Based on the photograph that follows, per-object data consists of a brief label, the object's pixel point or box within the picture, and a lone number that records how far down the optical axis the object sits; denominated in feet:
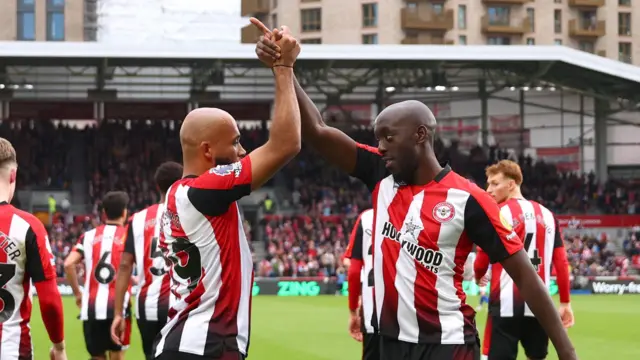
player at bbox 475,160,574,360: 30.30
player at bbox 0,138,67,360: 18.45
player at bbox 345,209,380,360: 30.96
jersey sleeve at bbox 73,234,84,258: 36.50
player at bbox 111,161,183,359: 29.07
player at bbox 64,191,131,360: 35.73
